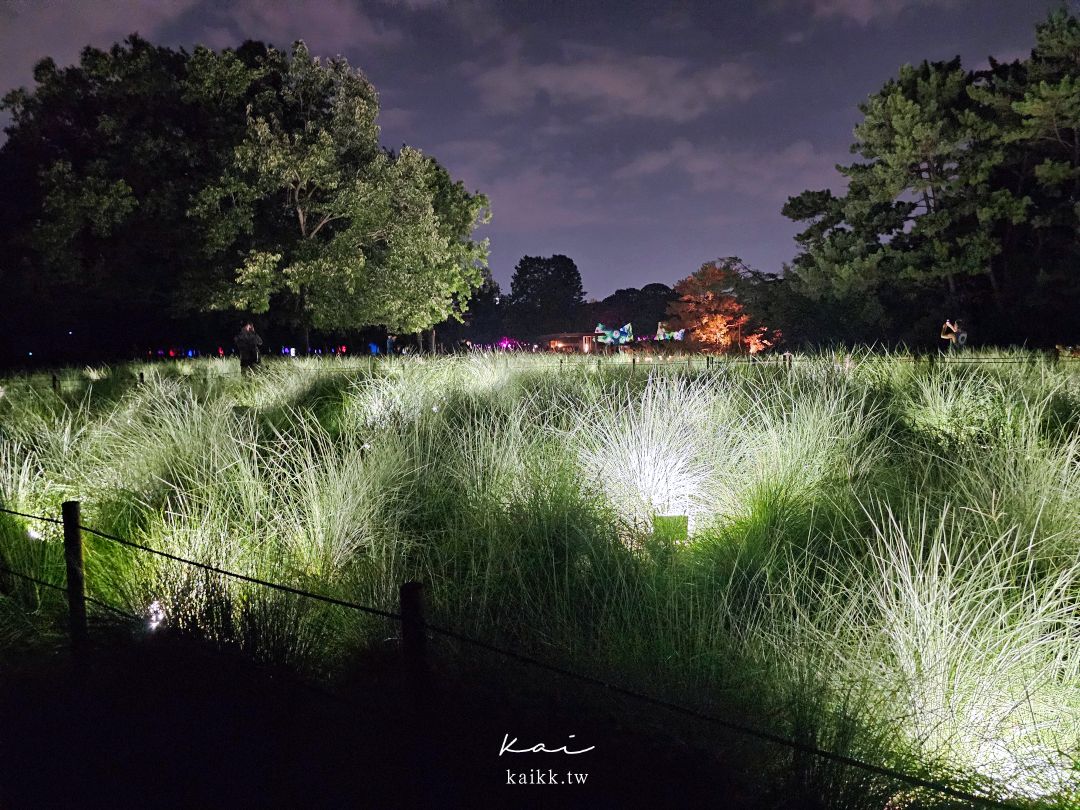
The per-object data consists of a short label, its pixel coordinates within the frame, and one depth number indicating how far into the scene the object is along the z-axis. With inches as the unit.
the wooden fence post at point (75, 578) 116.1
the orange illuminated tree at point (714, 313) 1424.7
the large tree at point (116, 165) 646.5
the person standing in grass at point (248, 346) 523.5
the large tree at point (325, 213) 649.6
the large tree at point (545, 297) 2962.6
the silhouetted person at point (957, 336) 512.6
